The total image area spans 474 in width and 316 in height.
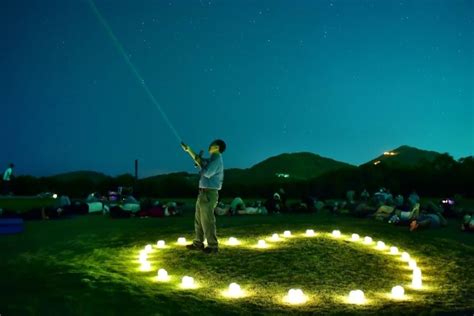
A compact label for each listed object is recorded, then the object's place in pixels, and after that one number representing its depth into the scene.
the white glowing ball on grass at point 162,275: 7.38
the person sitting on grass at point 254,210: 20.10
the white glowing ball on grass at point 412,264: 8.57
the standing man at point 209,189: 9.66
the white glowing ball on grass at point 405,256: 9.28
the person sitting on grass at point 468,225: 13.80
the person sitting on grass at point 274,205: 21.09
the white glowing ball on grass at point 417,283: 7.05
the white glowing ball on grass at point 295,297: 6.05
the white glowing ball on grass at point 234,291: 6.36
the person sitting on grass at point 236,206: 19.87
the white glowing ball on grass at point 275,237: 11.77
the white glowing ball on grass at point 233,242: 10.99
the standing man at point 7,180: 25.01
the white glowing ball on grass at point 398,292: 6.39
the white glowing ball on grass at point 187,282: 6.88
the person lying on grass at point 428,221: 14.03
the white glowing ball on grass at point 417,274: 7.19
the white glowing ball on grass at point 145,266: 8.15
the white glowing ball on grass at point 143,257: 8.89
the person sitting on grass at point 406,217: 15.13
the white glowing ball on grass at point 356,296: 6.14
